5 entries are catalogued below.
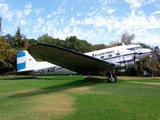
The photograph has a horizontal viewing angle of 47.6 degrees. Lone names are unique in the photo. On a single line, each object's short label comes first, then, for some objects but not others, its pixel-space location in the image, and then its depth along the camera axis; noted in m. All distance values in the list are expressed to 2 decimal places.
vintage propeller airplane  11.18
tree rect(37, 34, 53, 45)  68.44
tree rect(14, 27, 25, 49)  52.28
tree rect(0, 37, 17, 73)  35.29
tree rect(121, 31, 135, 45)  43.35
